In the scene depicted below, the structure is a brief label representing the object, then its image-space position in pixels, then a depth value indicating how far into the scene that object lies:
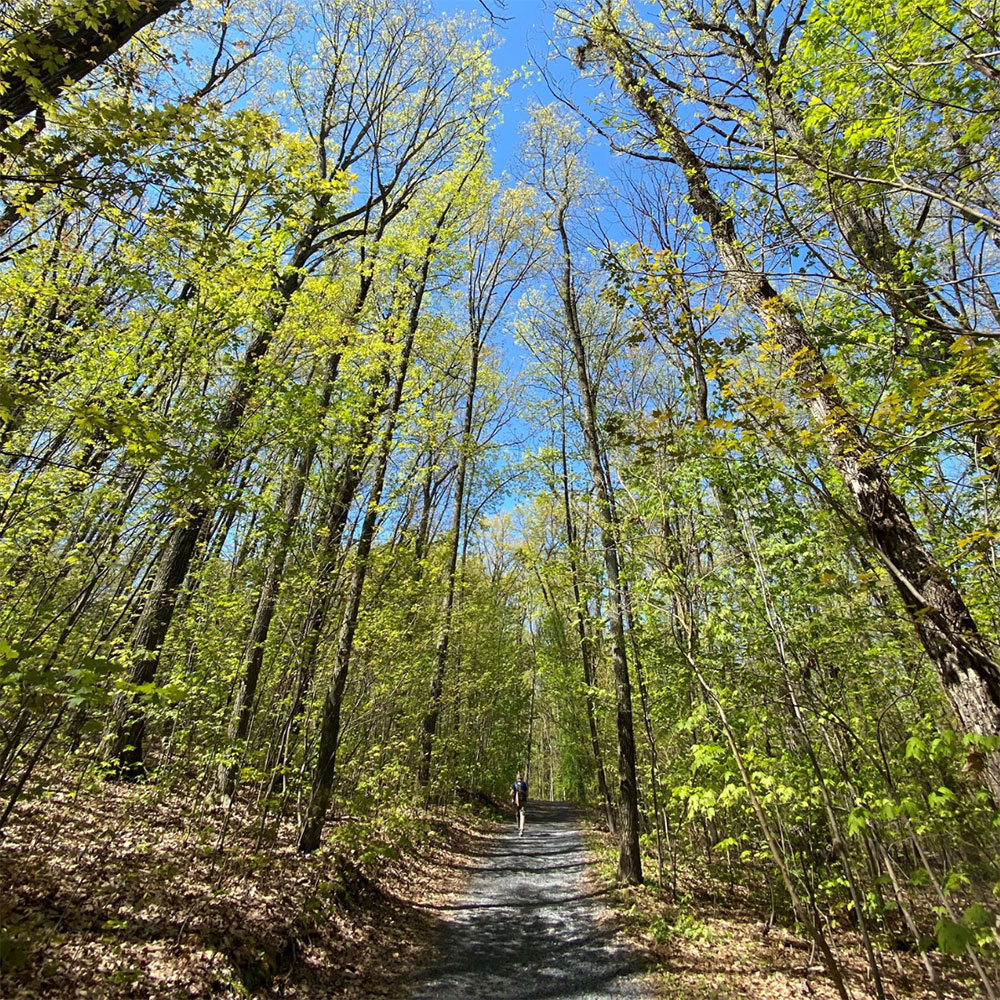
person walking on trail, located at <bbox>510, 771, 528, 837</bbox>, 13.78
